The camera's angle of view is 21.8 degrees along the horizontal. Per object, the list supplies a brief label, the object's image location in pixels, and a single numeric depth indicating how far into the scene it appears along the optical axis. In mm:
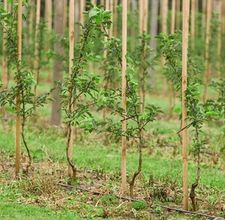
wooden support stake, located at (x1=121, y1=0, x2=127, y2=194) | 8156
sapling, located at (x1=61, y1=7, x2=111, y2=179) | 8266
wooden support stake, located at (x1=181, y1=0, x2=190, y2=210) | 7543
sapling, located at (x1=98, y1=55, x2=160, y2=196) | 8016
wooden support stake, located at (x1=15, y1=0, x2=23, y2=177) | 8781
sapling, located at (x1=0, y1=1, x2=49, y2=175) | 8711
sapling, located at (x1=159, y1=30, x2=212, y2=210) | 7438
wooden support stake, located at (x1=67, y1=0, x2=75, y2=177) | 8977
